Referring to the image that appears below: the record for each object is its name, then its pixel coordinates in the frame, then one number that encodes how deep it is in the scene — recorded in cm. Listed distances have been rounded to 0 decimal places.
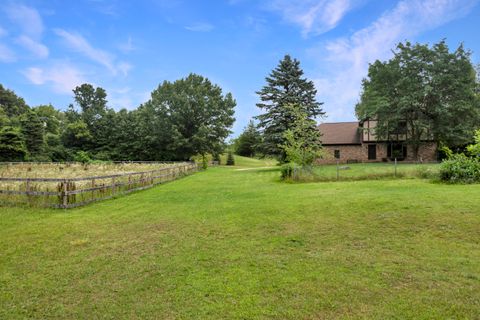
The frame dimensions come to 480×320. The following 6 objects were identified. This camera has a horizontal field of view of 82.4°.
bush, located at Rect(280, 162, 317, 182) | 1459
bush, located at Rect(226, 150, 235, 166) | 4403
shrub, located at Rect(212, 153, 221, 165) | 4119
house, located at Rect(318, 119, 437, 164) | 2980
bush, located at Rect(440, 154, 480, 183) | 1103
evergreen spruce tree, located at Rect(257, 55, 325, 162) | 2505
